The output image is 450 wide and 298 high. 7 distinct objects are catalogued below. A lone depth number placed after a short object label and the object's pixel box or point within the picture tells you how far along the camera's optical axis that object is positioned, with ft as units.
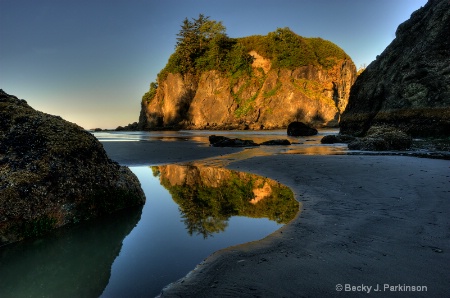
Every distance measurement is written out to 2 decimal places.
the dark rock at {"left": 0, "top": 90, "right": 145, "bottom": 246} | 11.32
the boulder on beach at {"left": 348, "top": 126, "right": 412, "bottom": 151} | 38.42
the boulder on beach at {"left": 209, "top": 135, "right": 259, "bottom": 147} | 54.85
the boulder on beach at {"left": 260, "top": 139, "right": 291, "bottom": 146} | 56.75
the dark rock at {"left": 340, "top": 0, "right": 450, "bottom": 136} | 47.96
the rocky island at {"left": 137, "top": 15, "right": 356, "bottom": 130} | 198.18
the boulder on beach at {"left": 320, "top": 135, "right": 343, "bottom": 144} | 56.86
